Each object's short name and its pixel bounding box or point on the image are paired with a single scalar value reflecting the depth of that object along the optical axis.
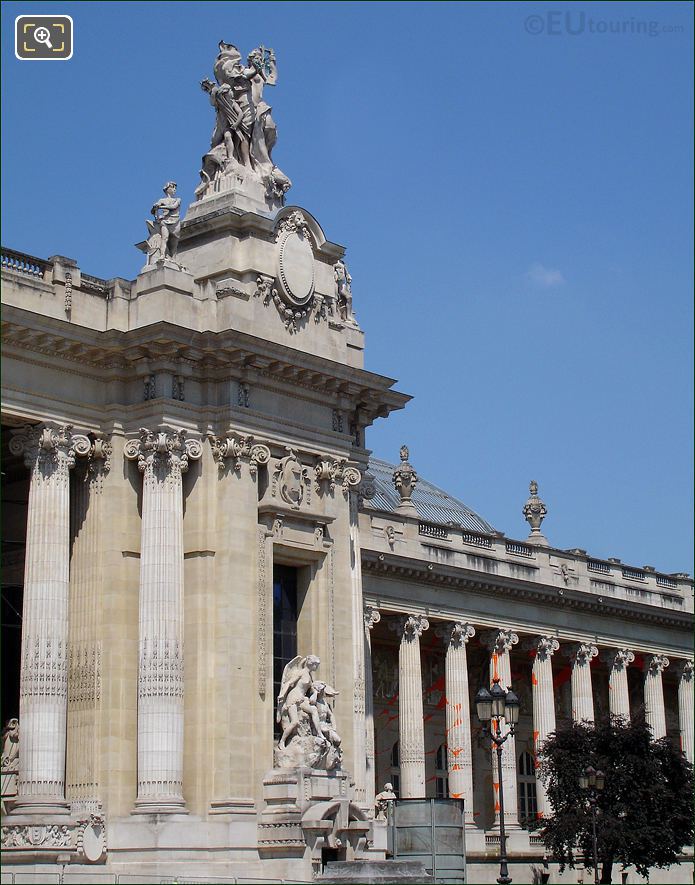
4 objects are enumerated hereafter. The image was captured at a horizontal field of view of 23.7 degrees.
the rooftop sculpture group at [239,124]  44.88
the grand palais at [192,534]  38.66
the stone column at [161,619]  38.84
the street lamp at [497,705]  38.44
